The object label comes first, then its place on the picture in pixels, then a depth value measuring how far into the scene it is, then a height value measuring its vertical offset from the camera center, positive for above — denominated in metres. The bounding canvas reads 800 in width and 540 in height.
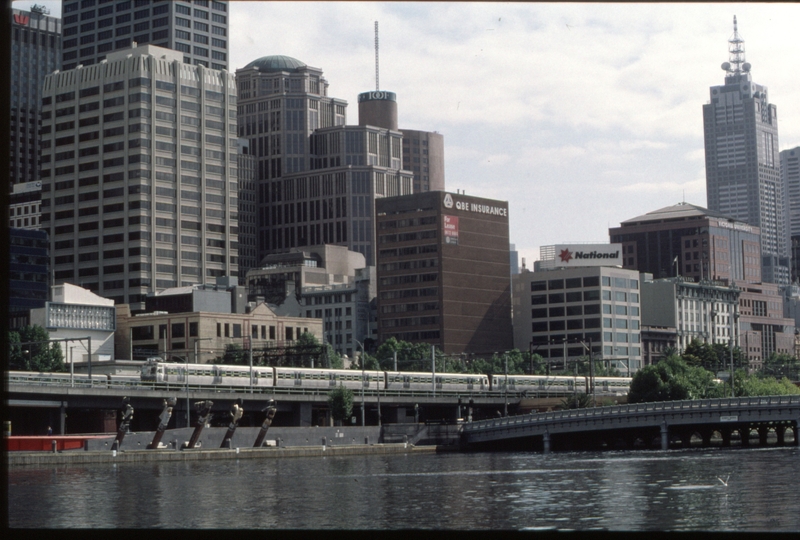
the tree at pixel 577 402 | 191.38 -4.53
